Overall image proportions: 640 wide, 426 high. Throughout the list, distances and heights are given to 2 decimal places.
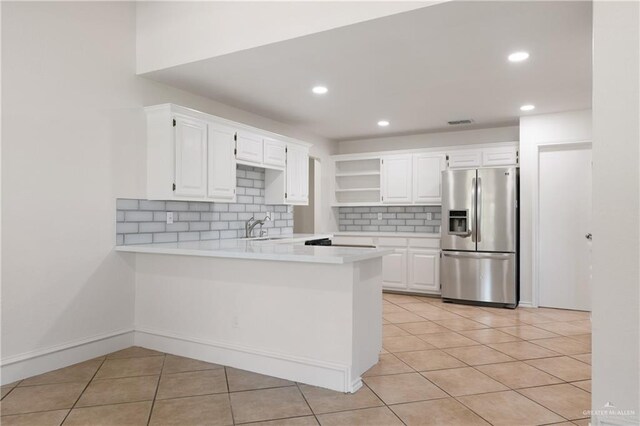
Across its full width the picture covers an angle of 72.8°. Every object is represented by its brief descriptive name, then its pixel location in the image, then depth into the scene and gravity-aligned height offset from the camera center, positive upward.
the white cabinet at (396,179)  6.21 +0.49
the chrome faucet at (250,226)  4.87 -0.15
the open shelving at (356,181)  6.74 +0.50
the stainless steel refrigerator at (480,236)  5.21 -0.28
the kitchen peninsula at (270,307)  2.70 -0.66
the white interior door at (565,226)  5.06 -0.15
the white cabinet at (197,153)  3.67 +0.56
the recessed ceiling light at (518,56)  3.28 +1.21
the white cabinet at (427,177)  5.99 +0.50
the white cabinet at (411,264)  5.86 -0.70
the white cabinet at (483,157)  5.54 +0.73
